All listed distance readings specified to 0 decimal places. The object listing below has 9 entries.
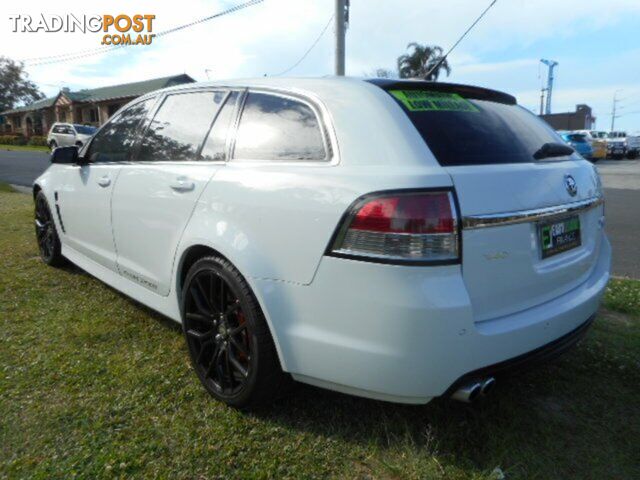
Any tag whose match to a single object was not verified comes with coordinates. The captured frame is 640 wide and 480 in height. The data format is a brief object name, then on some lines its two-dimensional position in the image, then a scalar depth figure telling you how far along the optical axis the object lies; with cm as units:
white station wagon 186
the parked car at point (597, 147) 2747
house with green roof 4419
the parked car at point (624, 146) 2975
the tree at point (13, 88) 6931
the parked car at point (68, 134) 2998
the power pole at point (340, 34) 1162
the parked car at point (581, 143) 2361
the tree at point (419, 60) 3039
